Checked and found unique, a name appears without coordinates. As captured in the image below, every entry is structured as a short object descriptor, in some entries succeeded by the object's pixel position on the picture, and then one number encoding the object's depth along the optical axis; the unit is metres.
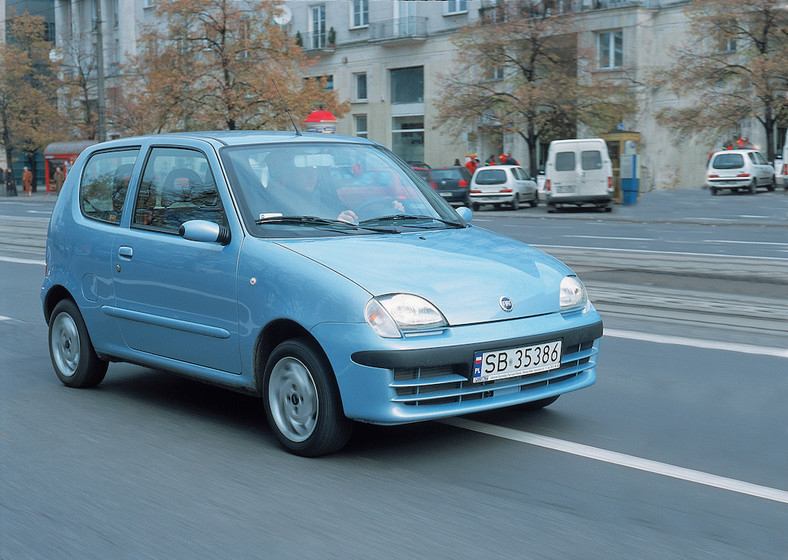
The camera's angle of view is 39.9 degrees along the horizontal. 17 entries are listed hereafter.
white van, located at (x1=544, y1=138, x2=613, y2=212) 31.64
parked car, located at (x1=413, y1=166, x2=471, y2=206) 36.09
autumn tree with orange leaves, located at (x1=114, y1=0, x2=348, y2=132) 43.00
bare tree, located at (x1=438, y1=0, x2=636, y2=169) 39.97
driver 5.61
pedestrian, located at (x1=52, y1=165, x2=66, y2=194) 54.09
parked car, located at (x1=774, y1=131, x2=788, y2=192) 38.59
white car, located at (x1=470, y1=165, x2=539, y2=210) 34.88
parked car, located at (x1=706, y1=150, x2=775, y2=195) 40.28
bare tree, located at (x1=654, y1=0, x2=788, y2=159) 40.72
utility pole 36.84
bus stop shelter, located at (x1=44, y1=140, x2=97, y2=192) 55.47
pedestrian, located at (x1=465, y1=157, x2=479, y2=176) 40.69
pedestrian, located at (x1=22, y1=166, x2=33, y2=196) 59.97
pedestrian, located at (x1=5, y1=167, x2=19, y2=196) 58.69
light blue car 4.79
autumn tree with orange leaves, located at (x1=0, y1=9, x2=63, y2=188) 59.25
